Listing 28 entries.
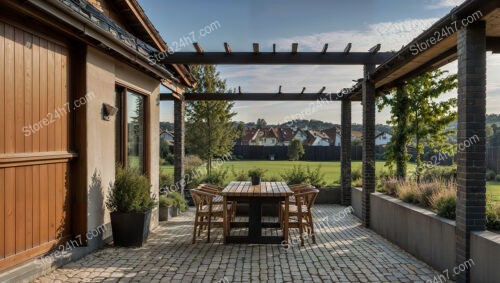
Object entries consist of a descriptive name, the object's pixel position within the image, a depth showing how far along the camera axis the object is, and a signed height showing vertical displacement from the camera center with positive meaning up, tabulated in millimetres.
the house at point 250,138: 50319 +397
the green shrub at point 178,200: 9791 -1515
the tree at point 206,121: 17438 +901
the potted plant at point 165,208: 9016 -1560
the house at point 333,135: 52594 +854
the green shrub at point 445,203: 5152 -852
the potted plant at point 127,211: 6121 -1109
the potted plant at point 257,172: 12605 -1021
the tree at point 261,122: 74931 +3708
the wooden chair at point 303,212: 6491 -1223
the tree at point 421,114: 9859 +707
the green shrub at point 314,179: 12547 -1234
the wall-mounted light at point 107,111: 6087 +470
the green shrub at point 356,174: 13944 -1195
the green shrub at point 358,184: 11069 -1239
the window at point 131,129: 7117 +225
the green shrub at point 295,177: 12635 -1176
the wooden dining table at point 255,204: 6301 -1055
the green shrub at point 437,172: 10662 -976
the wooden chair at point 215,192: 7319 -947
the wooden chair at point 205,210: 6566 -1226
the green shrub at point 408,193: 6657 -921
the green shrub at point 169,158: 25391 -1122
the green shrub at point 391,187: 7920 -947
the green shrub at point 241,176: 12484 -1151
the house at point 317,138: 52250 +429
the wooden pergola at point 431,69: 4336 +1257
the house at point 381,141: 56394 +34
